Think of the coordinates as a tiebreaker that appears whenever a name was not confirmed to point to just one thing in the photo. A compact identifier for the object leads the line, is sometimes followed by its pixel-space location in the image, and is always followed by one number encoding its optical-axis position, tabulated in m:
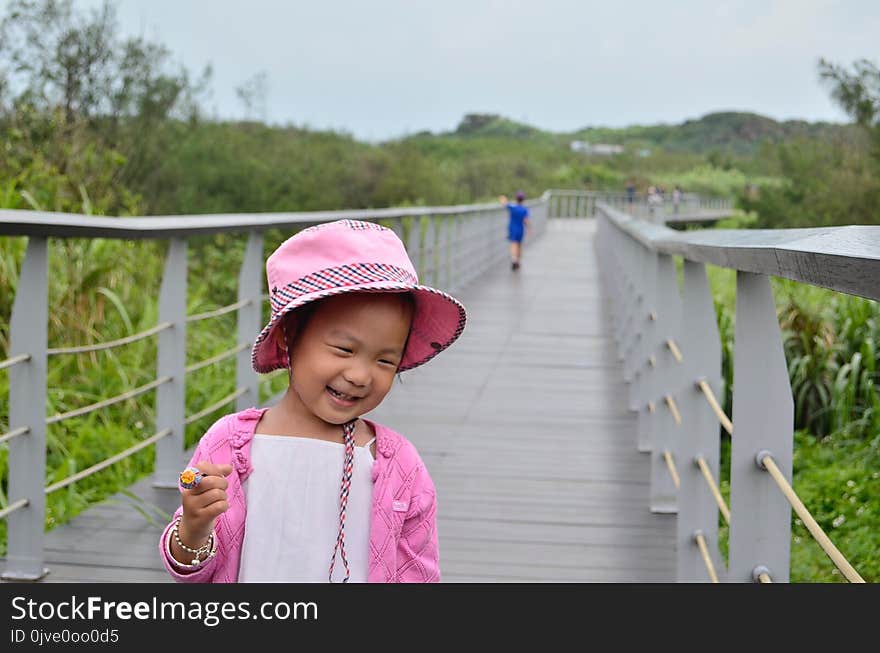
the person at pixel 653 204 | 28.22
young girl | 2.09
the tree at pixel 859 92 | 15.53
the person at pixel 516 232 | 18.70
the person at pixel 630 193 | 46.14
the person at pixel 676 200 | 37.40
